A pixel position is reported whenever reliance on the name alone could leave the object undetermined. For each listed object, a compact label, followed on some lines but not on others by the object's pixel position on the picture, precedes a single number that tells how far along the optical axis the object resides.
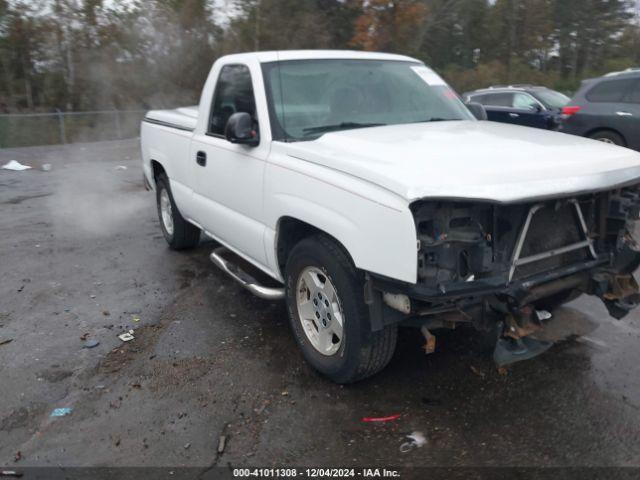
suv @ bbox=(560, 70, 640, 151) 9.77
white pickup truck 3.00
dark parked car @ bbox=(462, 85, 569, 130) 12.54
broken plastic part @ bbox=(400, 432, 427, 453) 3.13
